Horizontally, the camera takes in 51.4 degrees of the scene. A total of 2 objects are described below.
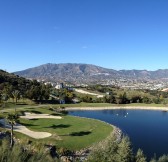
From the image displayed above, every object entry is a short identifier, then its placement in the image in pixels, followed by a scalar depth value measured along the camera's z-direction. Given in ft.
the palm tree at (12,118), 86.64
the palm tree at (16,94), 171.18
